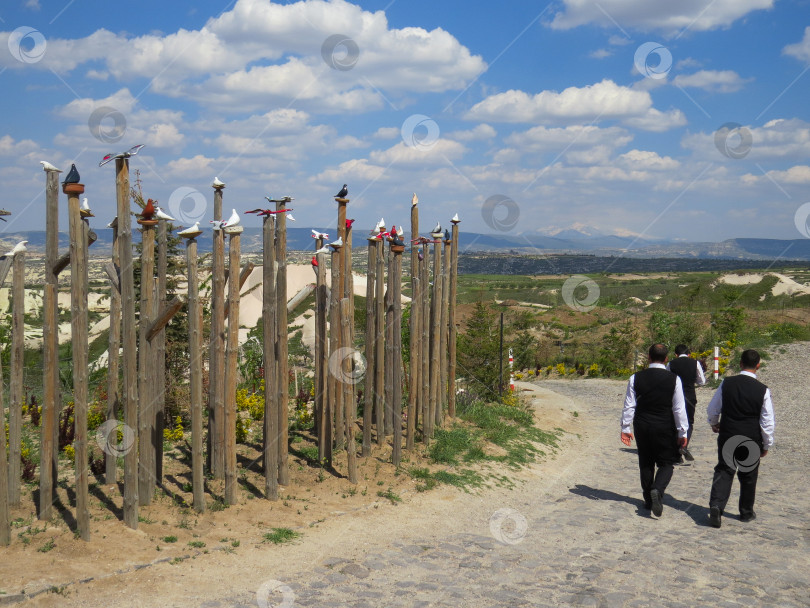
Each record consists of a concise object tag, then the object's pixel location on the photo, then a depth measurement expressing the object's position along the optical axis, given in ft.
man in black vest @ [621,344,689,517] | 24.59
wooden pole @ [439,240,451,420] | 34.45
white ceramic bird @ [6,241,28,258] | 19.05
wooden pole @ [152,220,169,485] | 21.87
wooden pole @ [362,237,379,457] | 27.89
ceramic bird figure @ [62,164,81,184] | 18.26
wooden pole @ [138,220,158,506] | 19.86
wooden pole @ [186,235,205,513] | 20.68
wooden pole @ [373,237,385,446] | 28.71
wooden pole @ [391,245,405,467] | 27.78
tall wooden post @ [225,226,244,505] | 21.52
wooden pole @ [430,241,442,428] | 32.53
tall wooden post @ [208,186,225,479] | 21.31
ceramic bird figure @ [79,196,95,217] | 20.43
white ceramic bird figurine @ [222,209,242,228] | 20.86
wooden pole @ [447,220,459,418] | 35.81
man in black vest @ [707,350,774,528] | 23.62
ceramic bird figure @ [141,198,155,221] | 19.49
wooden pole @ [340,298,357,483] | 25.40
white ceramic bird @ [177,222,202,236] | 19.83
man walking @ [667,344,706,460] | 33.37
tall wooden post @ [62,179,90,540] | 18.10
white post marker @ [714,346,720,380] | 59.31
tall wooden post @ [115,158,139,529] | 19.20
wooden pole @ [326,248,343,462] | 26.03
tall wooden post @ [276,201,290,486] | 23.16
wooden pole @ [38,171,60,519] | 19.49
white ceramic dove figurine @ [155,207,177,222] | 20.68
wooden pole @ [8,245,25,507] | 19.27
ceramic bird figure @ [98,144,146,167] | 18.74
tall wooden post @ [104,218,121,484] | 22.11
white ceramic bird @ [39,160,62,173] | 18.92
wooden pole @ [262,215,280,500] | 22.62
